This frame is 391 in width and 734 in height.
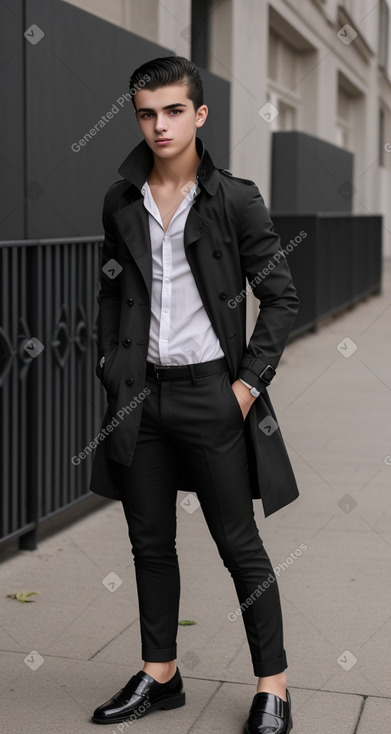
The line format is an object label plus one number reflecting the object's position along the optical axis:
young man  5.59
